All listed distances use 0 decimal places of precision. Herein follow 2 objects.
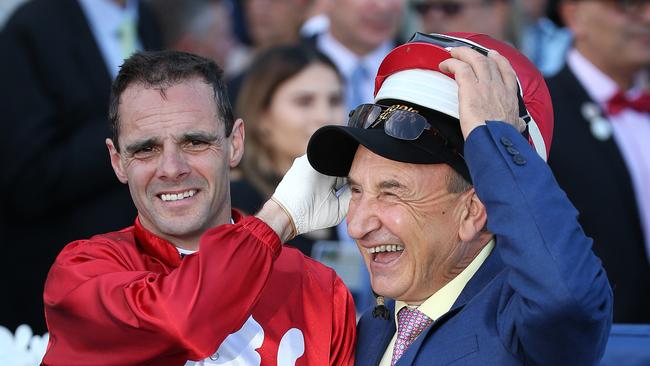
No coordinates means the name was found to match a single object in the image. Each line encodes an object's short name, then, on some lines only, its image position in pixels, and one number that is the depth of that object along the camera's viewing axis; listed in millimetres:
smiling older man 5734
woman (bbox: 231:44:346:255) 12281
